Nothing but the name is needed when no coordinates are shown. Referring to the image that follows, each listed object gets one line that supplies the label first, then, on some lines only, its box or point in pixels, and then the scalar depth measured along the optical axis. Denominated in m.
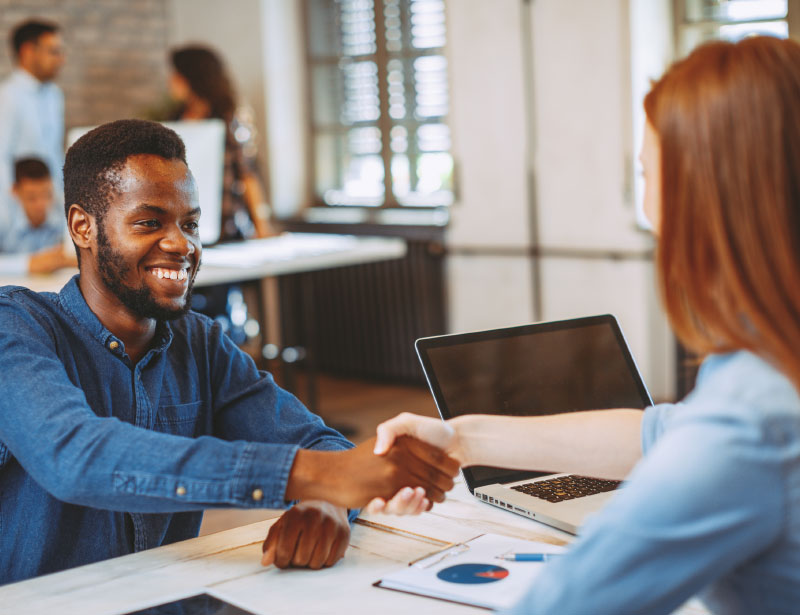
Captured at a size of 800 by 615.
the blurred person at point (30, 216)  4.62
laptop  1.49
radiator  5.27
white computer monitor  3.71
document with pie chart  1.11
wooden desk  1.13
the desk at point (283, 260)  3.77
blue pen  1.21
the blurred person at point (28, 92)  5.34
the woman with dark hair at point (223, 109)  4.76
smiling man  1.19
